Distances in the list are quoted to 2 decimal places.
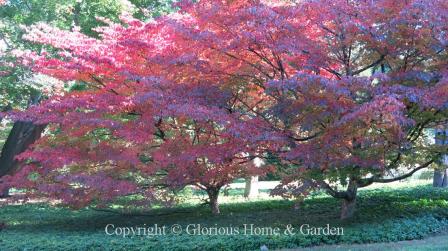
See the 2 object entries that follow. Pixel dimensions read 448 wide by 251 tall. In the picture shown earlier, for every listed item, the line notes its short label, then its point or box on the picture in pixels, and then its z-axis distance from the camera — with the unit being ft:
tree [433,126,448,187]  49.21
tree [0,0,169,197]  41.98
